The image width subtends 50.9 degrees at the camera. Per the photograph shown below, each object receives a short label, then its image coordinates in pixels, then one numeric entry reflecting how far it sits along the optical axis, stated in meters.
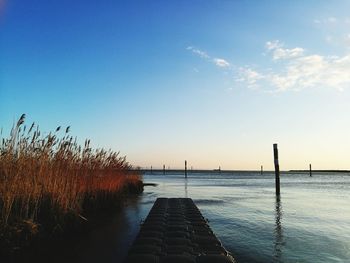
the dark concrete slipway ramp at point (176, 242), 3.85
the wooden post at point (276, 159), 18.08
